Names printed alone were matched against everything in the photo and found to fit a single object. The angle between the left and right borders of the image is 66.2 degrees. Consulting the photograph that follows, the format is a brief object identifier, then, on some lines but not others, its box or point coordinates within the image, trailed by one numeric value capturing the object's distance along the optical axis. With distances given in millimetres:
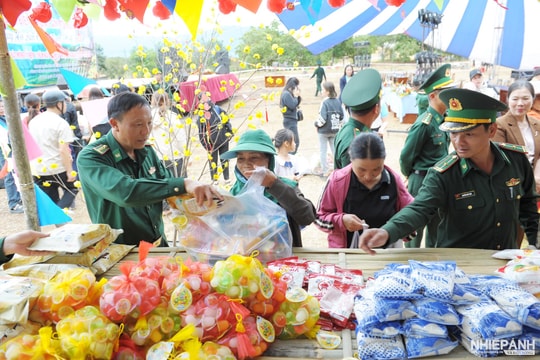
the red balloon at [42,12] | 1916
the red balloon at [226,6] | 1757
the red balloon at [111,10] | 1747
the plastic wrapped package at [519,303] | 1051
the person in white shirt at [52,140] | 4516
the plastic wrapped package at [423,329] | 1078
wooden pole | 1831
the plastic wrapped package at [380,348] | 1072
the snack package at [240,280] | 1155
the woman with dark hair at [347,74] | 11095
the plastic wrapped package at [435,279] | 1121
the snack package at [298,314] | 1198
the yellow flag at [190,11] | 1581
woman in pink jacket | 2082
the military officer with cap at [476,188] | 1737
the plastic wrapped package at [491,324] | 1053
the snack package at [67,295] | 1144
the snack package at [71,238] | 1465
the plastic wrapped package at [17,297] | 1101
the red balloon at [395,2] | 2016
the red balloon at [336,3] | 1919
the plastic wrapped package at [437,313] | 1085
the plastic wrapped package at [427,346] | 1067
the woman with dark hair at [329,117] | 6379
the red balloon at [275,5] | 1800
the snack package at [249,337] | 1088
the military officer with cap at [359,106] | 2682
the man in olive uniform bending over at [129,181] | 1650
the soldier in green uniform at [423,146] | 3014
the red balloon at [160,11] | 1906
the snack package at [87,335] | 1000
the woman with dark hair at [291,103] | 7023
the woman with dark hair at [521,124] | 3088
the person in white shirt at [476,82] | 7907
